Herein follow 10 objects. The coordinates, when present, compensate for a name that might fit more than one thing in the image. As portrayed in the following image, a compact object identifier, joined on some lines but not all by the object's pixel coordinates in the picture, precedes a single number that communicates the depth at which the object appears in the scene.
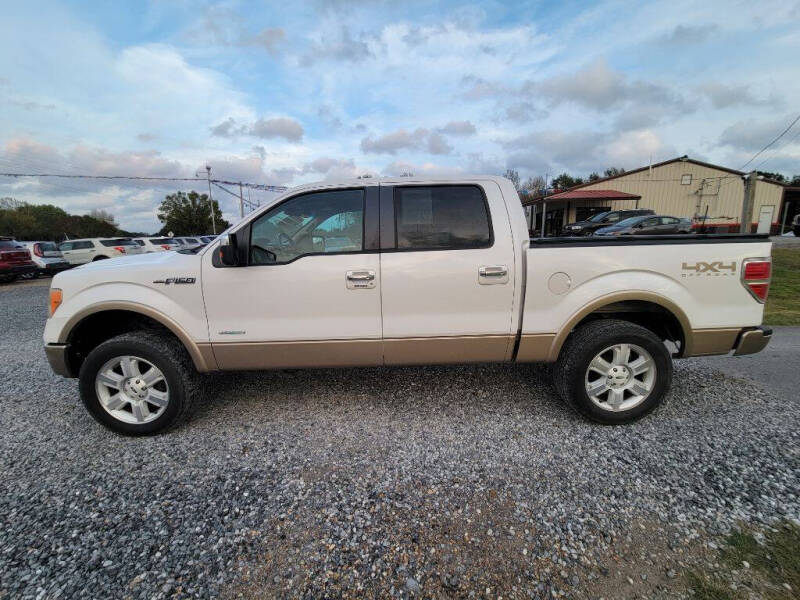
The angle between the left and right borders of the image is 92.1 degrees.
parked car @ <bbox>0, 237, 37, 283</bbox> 13.02
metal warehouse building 28.51
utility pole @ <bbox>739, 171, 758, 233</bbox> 10.74
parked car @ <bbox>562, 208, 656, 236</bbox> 18.80
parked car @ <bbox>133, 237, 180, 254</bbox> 17.97
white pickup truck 2.85
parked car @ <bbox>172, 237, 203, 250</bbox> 20.83
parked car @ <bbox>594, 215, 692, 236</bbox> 15.90
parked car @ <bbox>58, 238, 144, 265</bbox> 15.96
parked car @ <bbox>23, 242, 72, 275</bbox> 14.48
